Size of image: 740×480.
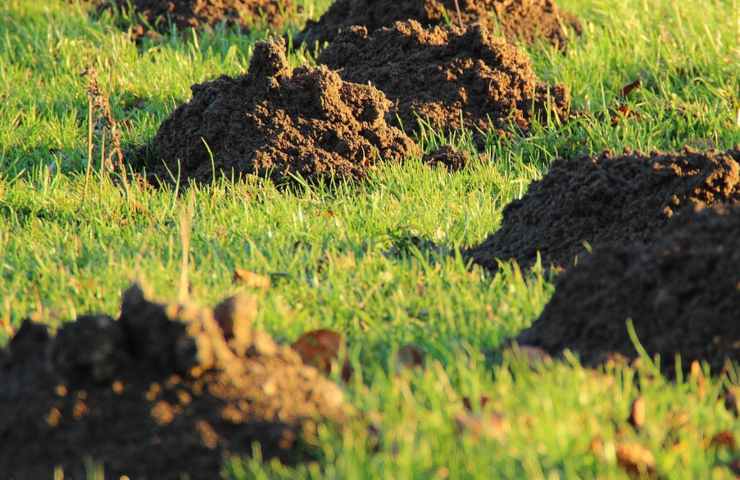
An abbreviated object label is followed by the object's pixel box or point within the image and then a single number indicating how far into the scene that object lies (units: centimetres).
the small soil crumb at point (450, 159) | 1259
